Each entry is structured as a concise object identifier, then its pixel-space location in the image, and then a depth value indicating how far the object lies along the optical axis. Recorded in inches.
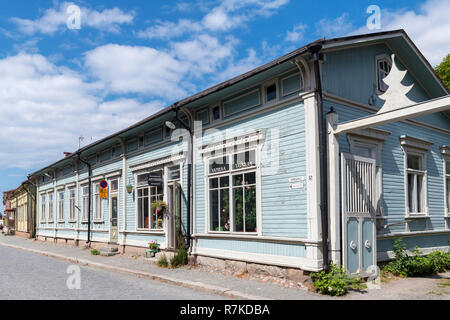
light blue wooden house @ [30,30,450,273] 351.3
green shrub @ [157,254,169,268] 490.9
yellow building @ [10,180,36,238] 1273.4
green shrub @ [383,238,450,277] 391.5
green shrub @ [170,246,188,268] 481.7
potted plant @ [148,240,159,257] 565.0
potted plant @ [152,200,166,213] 553.0
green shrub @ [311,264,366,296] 313.9
